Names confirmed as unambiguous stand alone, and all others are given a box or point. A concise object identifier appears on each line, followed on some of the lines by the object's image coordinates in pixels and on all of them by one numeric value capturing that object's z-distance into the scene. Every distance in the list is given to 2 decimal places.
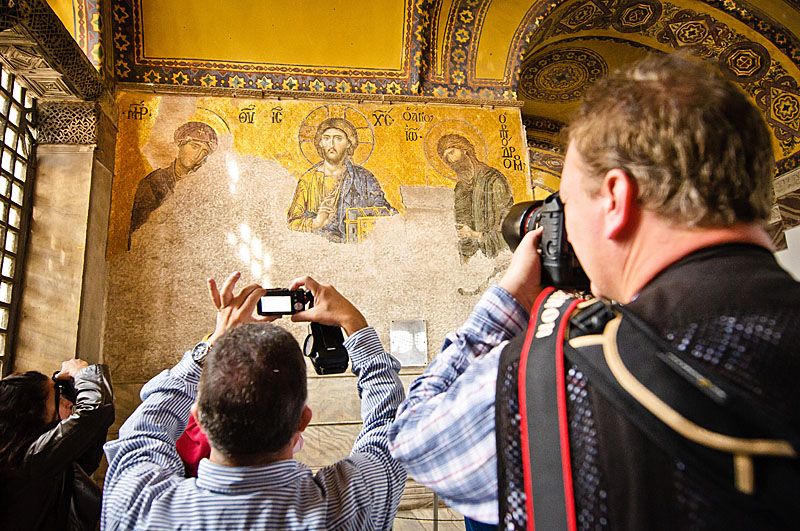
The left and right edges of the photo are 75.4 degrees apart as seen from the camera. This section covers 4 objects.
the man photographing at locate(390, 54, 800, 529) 0.65
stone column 5.33
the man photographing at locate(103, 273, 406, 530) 1.25
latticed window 5.23
